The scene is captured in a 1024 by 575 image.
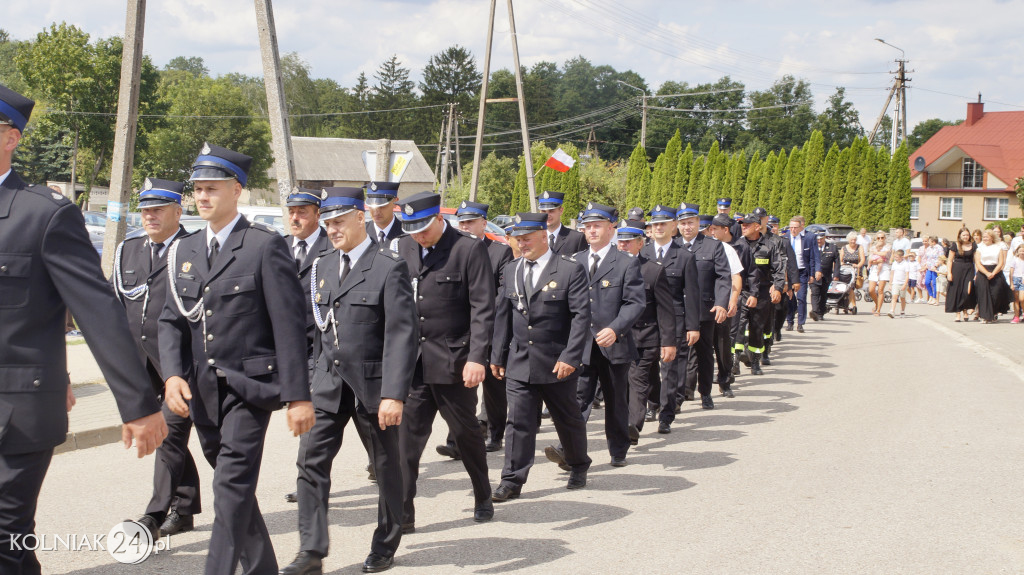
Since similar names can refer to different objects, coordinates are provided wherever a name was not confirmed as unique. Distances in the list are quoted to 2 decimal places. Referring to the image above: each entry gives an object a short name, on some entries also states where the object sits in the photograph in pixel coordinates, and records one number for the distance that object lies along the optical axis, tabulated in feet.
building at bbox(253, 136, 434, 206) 267.80
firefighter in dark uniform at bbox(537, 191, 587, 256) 35.00
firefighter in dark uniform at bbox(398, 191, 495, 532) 19.94
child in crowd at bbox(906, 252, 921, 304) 84.78
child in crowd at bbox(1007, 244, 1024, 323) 69.41
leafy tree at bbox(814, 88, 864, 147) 302.04
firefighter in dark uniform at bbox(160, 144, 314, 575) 13.78
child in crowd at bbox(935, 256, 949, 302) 91.01
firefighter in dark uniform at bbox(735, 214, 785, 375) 44.04
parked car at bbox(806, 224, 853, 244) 121.20
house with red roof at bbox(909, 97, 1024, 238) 204.13
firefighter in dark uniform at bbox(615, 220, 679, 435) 29.01
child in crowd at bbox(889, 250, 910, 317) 77.10
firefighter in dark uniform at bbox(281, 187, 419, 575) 16.08
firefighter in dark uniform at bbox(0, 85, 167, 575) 10.12
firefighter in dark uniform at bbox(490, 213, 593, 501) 22.41
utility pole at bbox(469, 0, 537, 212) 92.34
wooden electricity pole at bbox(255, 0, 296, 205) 41.52
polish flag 74.20
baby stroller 77.21
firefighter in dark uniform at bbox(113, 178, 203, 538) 18.49
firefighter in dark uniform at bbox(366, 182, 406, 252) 22.67
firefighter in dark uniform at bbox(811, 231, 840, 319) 70.88
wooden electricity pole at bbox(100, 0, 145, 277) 39.47
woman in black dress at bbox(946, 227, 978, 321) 70.08
